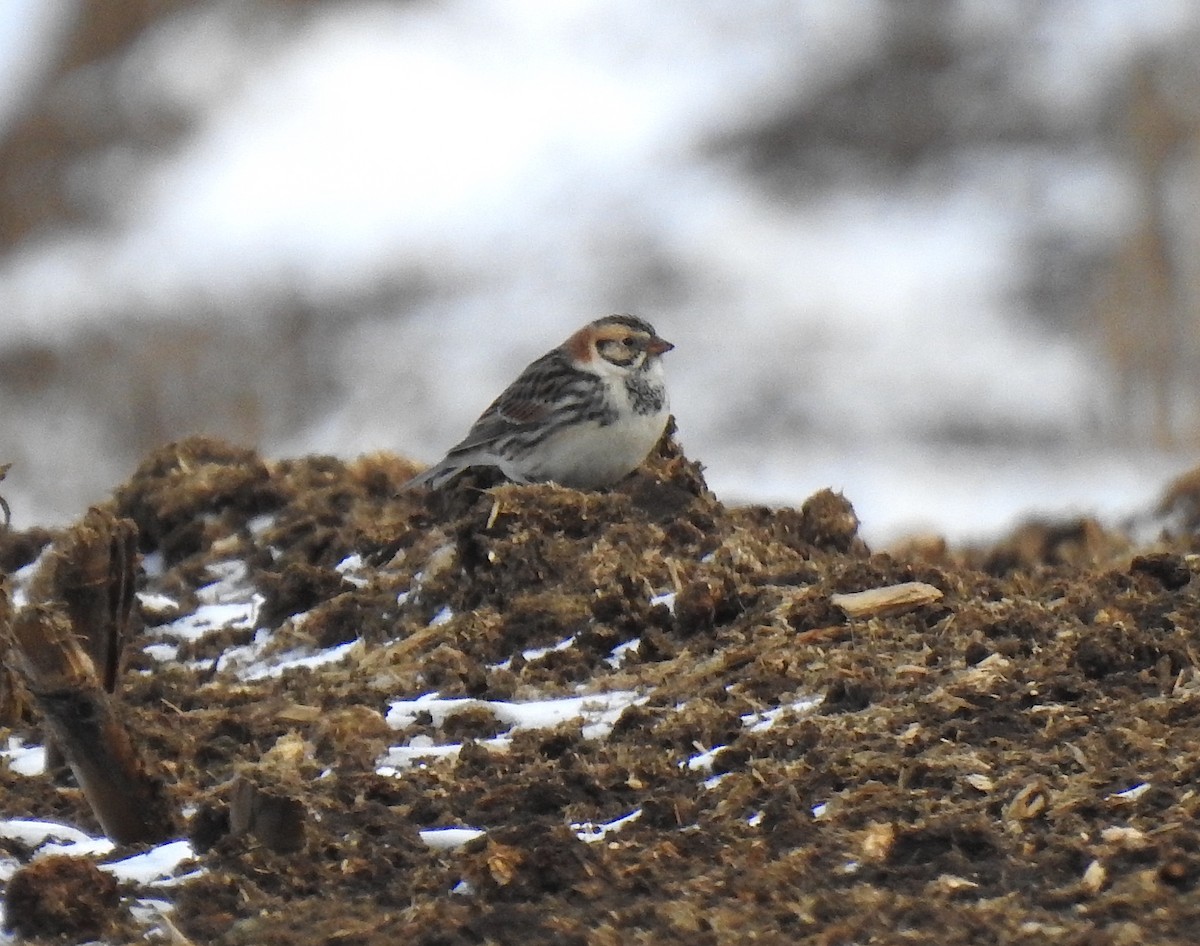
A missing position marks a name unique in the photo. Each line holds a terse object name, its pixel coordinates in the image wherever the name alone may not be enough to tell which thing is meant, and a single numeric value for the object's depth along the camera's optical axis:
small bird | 15.97
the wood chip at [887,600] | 11.49
